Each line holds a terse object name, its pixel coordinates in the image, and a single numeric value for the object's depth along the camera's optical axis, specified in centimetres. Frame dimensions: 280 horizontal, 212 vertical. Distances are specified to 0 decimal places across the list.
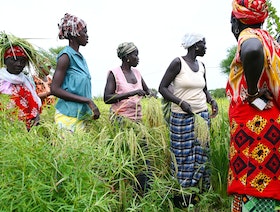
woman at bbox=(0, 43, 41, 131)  321
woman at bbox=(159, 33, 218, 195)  374
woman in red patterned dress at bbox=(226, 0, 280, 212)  245
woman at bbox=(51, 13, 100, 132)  305
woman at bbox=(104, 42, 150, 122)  361
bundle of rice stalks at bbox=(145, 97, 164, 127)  407
